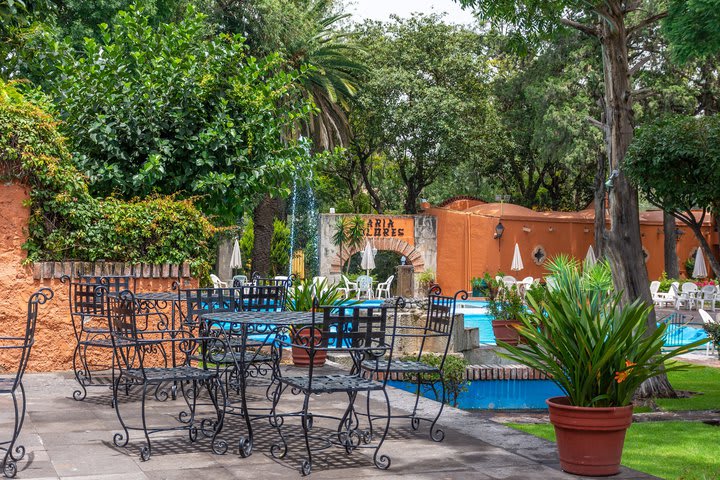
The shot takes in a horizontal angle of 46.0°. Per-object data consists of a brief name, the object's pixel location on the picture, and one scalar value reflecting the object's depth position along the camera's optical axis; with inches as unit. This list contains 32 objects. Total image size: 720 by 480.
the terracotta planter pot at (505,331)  514.6
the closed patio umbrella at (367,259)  975.4
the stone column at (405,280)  949.8
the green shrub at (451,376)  350.9
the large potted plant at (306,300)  354.6
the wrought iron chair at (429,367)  217.2
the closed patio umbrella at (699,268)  991.0
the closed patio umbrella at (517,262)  1045.8
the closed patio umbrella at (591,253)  937.2
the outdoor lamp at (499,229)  1088.8
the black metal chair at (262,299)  278.4
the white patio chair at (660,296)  912.9
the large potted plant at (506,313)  518.3
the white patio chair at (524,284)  910.0
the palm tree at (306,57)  819.8
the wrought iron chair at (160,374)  200.4
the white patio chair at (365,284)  924.6
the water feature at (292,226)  1033.2
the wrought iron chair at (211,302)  247.8
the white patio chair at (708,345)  542.5
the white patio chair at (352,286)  912.3
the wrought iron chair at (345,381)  189.9
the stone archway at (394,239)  1050.7
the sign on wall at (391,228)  1072.8
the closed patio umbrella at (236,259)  871.9
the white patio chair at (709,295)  828.1
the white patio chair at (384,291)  970.7
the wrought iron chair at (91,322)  281.9
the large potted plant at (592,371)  185.8
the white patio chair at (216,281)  741.0
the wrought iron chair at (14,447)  174.1
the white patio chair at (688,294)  861.5
